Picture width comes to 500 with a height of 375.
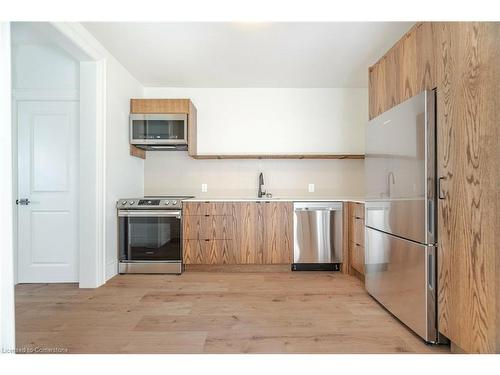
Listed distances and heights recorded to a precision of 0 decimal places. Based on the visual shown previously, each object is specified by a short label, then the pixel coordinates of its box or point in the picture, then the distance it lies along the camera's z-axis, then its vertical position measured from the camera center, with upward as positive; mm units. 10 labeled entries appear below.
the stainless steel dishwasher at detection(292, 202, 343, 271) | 3246 -527
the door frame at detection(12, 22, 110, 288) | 2699 +189
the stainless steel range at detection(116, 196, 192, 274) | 3143 -531
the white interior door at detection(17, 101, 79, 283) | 2857 +2
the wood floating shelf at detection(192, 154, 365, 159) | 3637 +406
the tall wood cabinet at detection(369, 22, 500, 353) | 1340 +54
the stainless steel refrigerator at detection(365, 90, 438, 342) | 1686 -172
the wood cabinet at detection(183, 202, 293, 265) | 3270 -519
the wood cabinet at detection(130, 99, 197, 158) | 3443 +998
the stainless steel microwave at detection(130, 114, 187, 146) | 3404 +722
